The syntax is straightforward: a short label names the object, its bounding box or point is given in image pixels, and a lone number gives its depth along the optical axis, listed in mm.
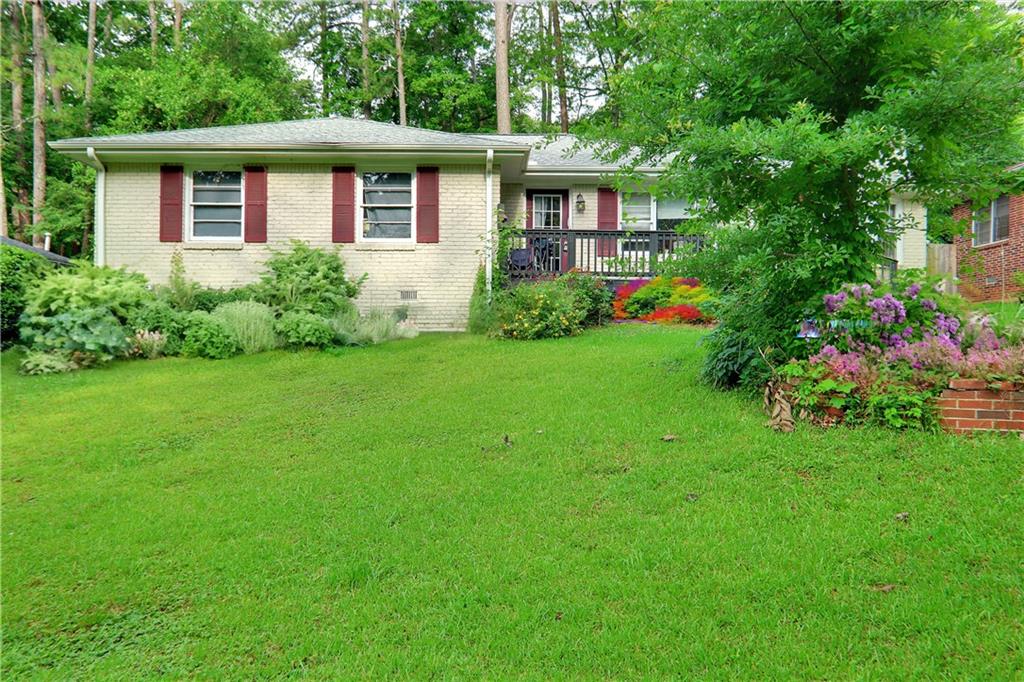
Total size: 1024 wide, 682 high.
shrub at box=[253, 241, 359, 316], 10023
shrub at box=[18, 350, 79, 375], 7977
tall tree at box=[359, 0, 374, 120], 23312
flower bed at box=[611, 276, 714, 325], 10977
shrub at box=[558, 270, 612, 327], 10688
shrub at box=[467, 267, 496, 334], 10422
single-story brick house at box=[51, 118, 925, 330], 11781
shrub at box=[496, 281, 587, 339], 9695
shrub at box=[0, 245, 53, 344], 9133
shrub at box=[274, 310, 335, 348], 9172
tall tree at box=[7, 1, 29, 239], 17406
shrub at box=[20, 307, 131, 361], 8328
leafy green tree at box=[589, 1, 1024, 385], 4348
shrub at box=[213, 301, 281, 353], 9047
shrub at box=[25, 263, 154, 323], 8688
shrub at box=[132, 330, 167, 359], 8930
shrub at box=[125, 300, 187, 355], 9078
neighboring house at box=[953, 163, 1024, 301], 13938
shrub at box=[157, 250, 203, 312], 10383
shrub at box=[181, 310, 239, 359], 8891
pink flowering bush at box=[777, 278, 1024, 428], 4207
